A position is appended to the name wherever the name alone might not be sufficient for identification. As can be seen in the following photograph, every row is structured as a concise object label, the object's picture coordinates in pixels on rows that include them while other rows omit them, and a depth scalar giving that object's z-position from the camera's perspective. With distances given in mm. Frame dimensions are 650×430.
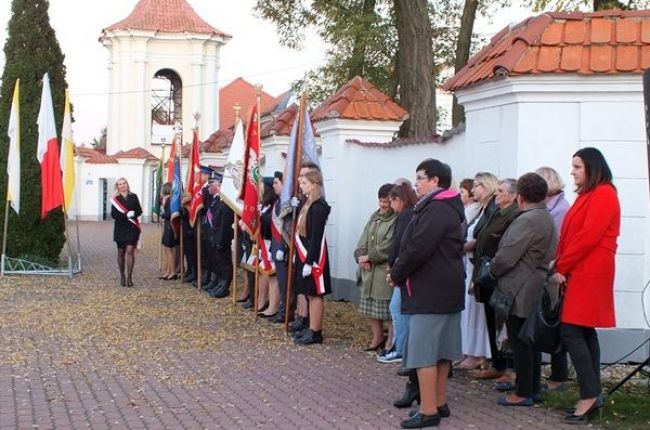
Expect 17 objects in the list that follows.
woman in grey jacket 7789
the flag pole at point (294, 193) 11570
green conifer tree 20875
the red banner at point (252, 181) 12977
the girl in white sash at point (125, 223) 17125
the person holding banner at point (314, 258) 11078
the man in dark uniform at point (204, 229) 16953
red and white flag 18266
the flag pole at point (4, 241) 19062
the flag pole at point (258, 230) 12961
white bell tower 54750
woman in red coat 7293
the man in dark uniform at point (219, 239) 15686
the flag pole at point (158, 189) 21666
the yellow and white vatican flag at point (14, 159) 18672
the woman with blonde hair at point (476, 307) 9273
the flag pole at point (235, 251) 14477
